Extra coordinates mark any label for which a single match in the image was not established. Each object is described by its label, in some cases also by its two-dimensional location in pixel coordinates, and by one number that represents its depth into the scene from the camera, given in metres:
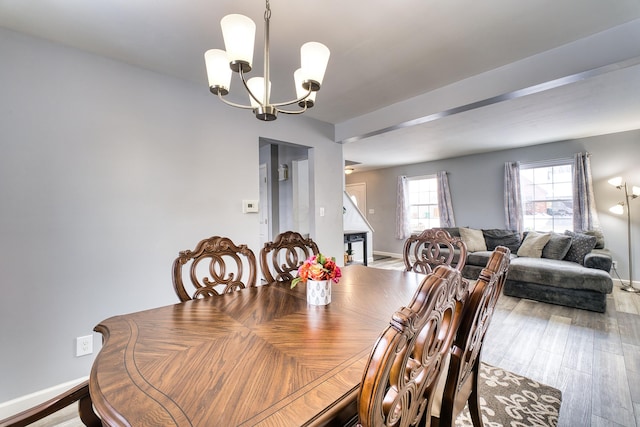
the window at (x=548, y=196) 4.58
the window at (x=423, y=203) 6.32
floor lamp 3.93
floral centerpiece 1.26
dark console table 4.60
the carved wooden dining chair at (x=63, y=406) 0.79
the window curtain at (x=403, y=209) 6.67
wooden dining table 0.59
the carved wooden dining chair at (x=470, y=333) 0.89
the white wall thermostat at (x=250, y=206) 2.58
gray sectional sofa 3.17
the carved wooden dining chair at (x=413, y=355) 0.49
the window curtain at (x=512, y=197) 4.93
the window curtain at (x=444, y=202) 5.84
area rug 1.55
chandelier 1.10
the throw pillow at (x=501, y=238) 4.75
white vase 1.28
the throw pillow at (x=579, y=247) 3.75
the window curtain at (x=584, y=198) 4.20
